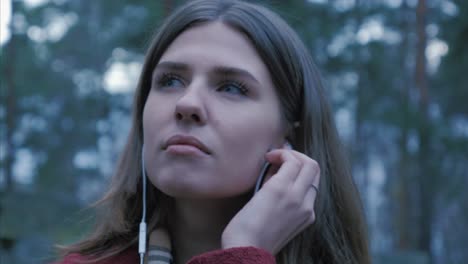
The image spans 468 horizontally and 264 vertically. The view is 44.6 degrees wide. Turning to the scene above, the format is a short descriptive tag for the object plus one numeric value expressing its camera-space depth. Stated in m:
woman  1.58
